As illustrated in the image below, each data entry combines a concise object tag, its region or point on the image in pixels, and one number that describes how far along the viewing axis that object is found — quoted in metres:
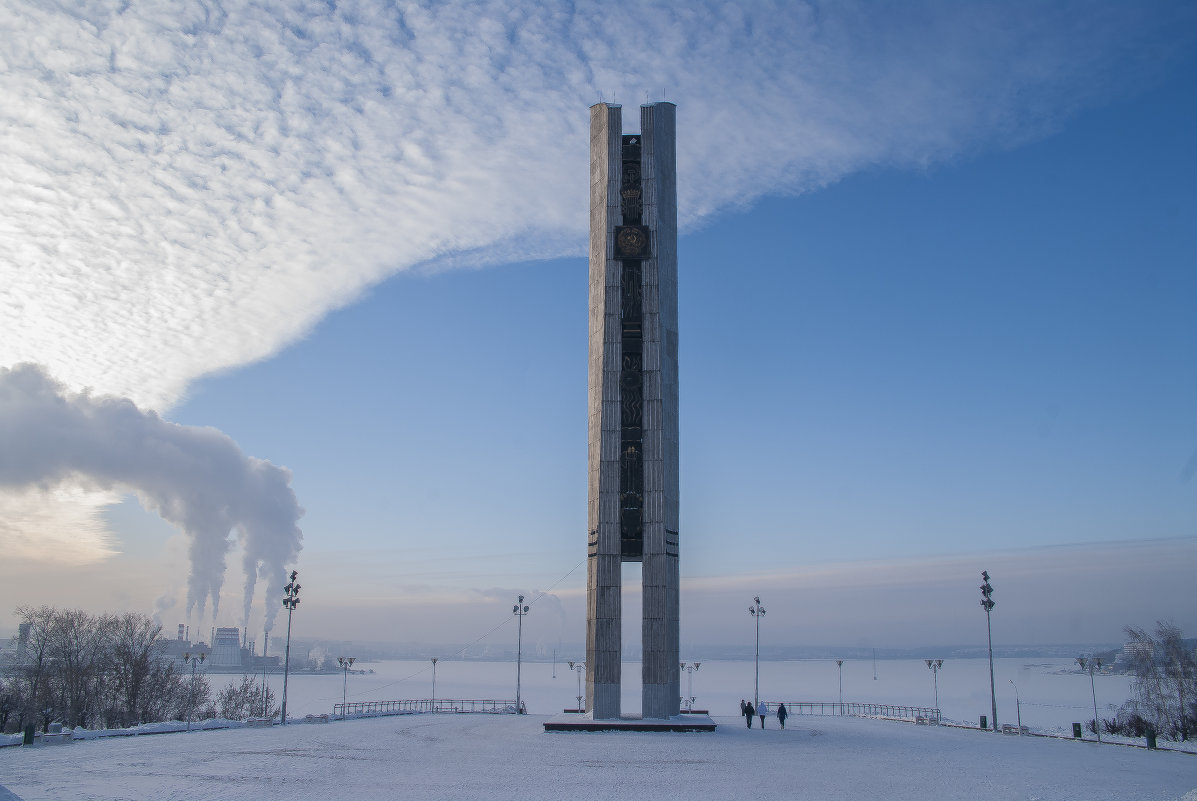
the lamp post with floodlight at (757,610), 53.34
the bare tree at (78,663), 48.59
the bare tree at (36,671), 48.19
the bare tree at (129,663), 50.69
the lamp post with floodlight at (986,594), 41.22
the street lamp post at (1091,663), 51.75
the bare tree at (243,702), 57.69
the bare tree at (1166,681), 46.03
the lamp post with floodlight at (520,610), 52.34
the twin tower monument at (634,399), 39.09
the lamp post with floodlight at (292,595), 44.00
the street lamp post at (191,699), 53.84
